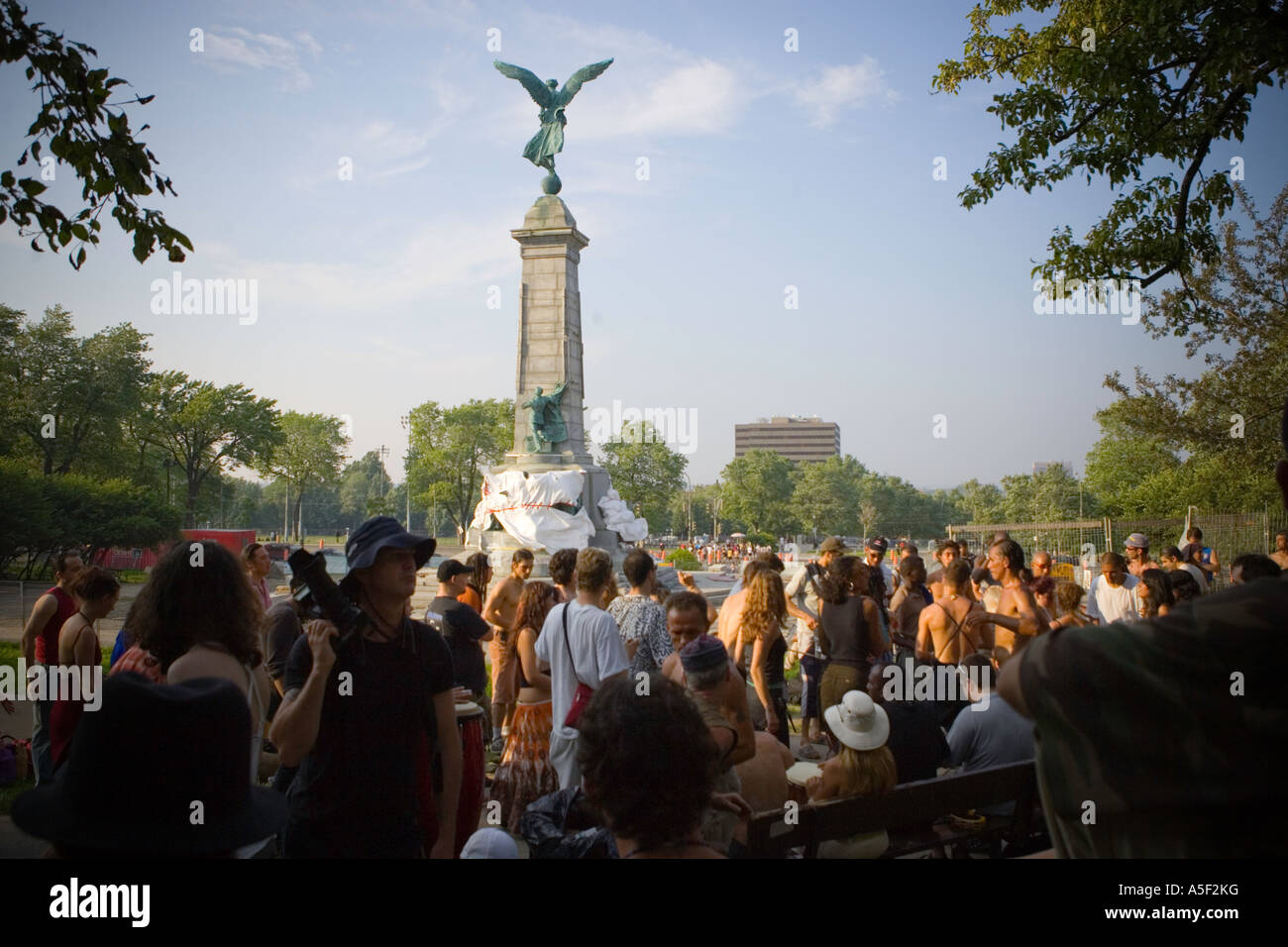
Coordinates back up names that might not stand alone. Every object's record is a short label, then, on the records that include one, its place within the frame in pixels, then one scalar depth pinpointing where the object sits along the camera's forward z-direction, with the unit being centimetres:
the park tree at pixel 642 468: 6875
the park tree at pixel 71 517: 2698
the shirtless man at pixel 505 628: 621
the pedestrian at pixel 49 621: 613
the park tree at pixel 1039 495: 8157
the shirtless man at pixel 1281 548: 883
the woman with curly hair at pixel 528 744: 561
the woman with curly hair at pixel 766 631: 668
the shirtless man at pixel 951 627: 722
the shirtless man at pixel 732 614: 690
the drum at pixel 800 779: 523
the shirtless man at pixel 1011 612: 718
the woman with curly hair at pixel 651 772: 242
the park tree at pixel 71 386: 3825
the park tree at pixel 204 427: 4669
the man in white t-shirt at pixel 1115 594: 872
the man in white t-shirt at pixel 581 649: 531
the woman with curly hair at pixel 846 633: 703
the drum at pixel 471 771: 423
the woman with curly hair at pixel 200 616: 309
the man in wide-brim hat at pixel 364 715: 316
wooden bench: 408
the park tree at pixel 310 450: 6538
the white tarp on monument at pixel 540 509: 2036
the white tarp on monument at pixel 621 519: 2177
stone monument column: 2178
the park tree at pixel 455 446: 6544
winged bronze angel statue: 2242
